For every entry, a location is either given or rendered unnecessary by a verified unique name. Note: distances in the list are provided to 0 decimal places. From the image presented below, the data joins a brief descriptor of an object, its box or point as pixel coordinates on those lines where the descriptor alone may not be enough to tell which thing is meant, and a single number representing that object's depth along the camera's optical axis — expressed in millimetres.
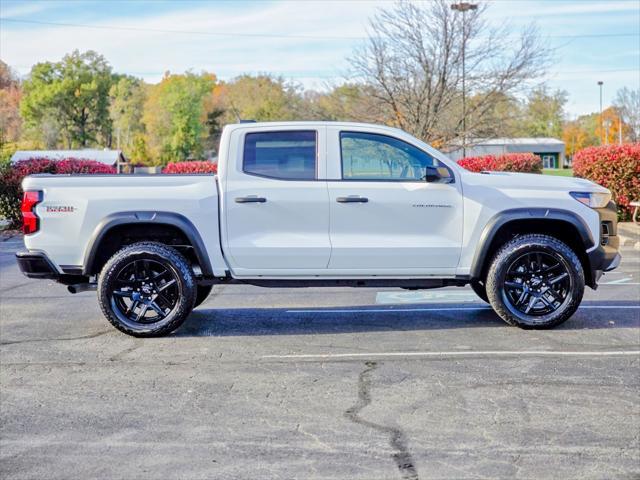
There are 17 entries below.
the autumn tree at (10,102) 137250
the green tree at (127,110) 140000
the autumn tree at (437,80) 36000
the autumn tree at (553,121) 123181
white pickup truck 8078
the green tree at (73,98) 132625
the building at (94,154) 84556
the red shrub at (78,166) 23797
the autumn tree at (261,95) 101250
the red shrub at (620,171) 19672
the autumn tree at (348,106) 36250
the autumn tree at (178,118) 130125
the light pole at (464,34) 35469
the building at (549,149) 116062
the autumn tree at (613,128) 78838
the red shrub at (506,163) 25719
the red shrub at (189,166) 26938
